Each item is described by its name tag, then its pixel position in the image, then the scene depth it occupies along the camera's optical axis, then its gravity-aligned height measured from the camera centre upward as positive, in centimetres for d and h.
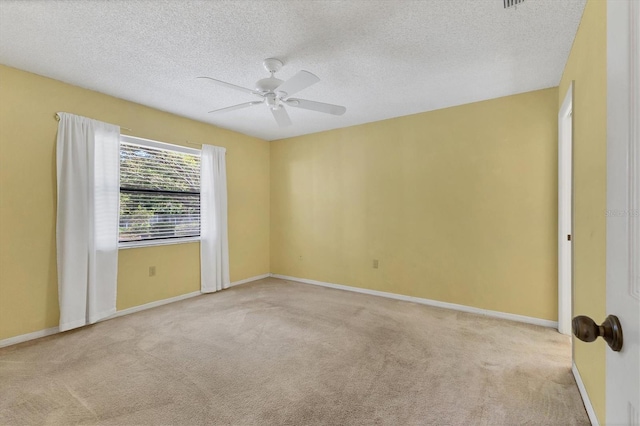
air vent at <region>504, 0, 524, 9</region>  168 +123
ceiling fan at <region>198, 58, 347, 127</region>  225 +102
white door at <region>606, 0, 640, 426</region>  49 +2
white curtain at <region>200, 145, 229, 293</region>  435 -14
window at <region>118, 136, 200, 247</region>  361 +26
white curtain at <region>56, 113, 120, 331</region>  296 -7
